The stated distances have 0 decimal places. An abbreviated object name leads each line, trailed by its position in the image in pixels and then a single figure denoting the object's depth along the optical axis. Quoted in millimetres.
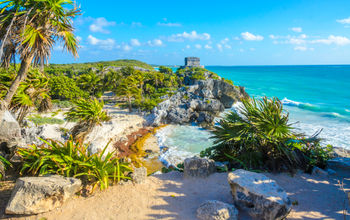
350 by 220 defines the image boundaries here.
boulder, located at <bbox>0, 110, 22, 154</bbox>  6082
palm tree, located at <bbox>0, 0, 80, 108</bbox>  5793
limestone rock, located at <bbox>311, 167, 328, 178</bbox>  6488
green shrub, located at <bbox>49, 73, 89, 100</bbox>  29972
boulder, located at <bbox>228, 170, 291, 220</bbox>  4199
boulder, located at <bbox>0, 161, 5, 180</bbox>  5082
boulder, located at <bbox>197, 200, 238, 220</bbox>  4363
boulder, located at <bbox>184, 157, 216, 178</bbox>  6493
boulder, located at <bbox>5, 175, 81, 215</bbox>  4186
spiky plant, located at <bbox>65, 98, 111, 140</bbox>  8391
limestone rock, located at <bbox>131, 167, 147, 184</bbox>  5827
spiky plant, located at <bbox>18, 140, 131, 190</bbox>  5207
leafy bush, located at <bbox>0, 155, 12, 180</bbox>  5082
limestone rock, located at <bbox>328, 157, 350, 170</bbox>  6910
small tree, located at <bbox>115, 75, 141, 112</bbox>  29428
